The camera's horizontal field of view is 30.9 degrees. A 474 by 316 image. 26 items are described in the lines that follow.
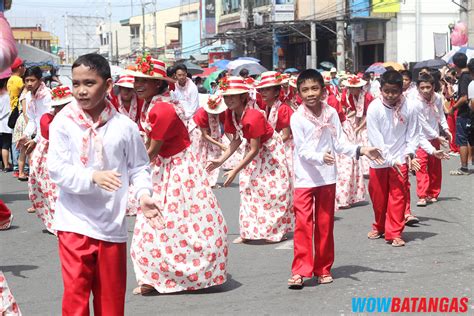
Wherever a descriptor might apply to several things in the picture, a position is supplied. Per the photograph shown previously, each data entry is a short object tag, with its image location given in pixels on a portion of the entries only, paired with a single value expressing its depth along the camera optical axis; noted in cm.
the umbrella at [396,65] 2947
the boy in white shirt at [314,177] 688
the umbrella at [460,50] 2183
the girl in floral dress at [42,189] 997
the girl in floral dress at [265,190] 906
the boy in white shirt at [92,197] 460
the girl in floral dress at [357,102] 1332
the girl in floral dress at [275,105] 980
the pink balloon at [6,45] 369
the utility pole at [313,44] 4062
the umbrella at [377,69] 2801
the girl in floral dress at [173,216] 676
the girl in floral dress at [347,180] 1154
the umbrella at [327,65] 3559
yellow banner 3778
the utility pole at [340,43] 3784
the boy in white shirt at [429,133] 1126
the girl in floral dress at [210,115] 1023
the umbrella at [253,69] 2814
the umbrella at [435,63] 2342
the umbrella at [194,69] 3416
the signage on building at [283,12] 4581
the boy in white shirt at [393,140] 847
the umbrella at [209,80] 2803
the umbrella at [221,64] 3702
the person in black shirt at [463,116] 1462
